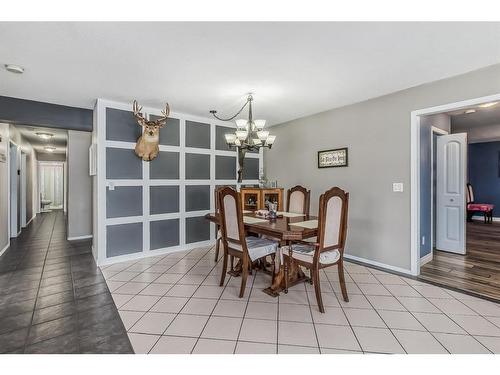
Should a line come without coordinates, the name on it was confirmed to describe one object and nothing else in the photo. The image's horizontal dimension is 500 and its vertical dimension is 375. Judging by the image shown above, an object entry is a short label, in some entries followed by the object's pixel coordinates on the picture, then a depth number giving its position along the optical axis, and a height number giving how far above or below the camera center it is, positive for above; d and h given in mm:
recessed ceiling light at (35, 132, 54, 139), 5851 +1231
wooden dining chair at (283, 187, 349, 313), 2298 -530
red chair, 6555 -543
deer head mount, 3444 +695
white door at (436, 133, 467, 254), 3945 -75
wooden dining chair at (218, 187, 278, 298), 2604 -550
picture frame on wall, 3885 +463
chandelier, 3061 +626
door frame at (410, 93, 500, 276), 3100 -60
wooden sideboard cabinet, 3746 -151
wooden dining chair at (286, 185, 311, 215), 3598 -196
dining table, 2391 -424
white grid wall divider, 3564 +65
